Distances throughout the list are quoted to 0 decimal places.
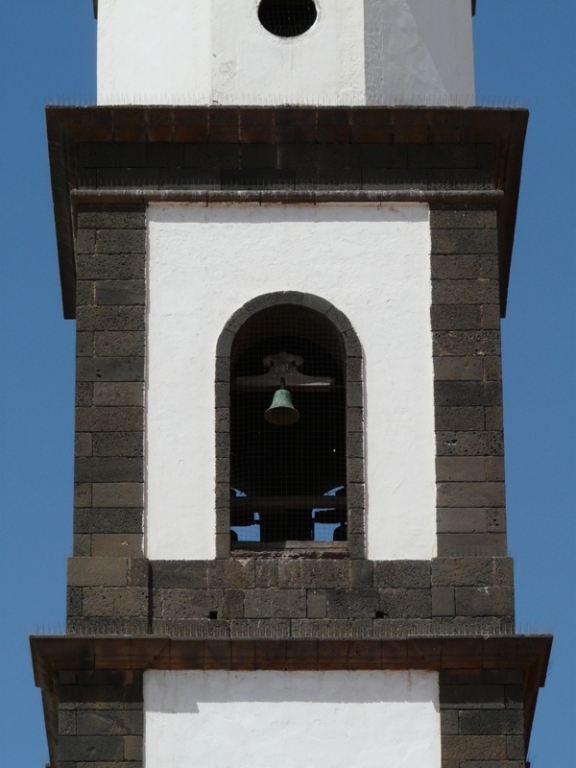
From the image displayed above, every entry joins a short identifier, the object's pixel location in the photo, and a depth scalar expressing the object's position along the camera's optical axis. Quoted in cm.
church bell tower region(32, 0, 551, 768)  2617
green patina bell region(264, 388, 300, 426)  2748
